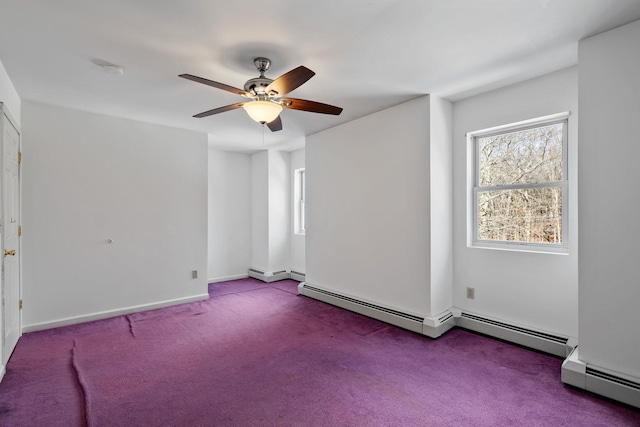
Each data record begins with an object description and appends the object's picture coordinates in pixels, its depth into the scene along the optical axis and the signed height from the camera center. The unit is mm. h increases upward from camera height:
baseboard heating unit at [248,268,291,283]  5781 -1109
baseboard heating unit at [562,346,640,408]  2078 -1138
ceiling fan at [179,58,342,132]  2125 +903
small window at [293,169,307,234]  6012 +220
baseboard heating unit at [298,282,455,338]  3248 -1132
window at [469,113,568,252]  2938 +294
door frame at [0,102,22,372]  2457 -63
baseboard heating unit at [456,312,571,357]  2805 -1140
